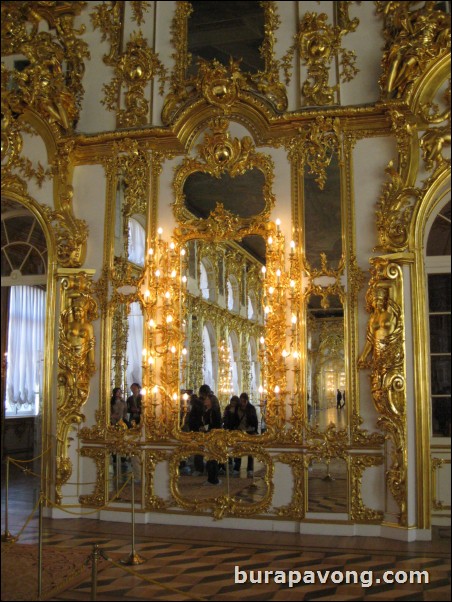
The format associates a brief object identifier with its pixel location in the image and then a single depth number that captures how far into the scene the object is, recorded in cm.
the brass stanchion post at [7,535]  757
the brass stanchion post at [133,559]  698
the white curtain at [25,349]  1080
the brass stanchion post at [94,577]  539
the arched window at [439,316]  812
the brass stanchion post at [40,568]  576
